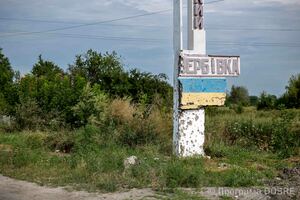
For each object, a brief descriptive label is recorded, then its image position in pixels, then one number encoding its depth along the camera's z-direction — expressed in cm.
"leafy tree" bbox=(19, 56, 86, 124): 2183
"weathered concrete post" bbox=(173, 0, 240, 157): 1419
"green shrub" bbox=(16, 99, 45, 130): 2183
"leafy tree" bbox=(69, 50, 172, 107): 2956
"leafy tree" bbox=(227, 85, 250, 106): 6601
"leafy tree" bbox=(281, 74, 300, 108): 4784
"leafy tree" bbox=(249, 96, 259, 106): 5982
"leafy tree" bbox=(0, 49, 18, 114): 2513
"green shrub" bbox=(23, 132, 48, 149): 1636
